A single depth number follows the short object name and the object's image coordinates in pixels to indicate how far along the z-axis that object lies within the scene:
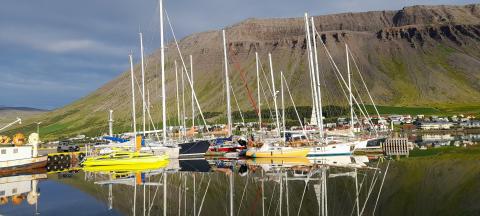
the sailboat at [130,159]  56.62
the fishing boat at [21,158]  59.66
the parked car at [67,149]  90.03
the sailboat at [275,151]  65.00
